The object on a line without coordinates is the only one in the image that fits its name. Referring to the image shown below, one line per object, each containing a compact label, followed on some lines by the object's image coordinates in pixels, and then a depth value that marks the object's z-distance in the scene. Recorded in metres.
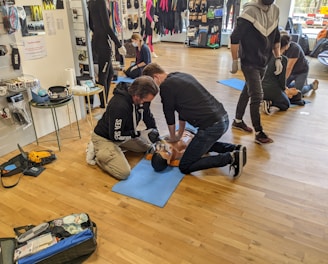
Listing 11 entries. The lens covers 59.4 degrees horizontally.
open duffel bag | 1.68
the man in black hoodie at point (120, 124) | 2.38
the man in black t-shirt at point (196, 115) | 2.36
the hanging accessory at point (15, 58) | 2.75
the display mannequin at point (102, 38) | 3.63
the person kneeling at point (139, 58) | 5.01
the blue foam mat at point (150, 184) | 2.29
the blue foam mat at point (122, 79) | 5.57
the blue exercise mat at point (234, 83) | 4.96
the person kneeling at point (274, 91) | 3.68
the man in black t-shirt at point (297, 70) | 4.14
